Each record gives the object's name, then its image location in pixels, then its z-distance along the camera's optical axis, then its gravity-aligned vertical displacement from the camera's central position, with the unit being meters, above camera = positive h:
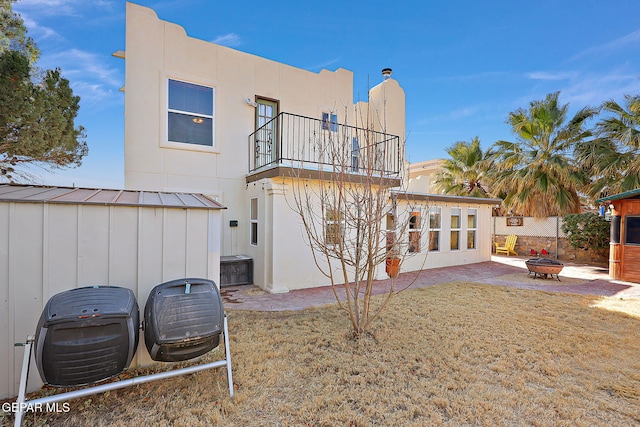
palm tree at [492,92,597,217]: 12.88 +2.60
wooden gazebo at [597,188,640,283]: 8.67 -0.61
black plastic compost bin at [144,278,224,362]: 2.58 -1.05
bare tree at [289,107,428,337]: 4.04 -0.13
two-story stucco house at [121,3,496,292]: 7.41 +2.38
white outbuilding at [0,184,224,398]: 2.73 -0.41
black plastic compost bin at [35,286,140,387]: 2.19 -1.04
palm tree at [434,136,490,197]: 16.34 +2.55
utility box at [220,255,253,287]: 7.72 -1.67
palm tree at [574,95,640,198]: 10.86 +2.66
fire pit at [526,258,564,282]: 8.83 -1.62
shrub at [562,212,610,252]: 11.78 -0.65
